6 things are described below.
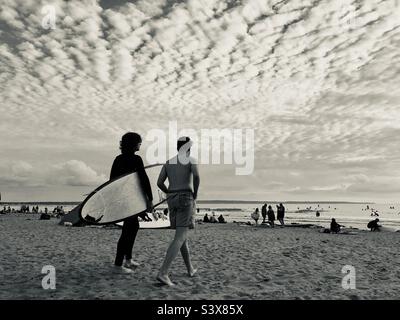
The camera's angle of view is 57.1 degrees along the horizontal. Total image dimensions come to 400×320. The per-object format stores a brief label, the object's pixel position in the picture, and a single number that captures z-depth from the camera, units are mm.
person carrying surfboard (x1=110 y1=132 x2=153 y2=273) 6504
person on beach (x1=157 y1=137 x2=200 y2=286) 5637
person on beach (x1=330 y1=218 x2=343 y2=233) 20709
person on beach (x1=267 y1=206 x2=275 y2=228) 26002
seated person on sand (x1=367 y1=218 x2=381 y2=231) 25688
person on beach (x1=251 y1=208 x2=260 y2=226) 27638
